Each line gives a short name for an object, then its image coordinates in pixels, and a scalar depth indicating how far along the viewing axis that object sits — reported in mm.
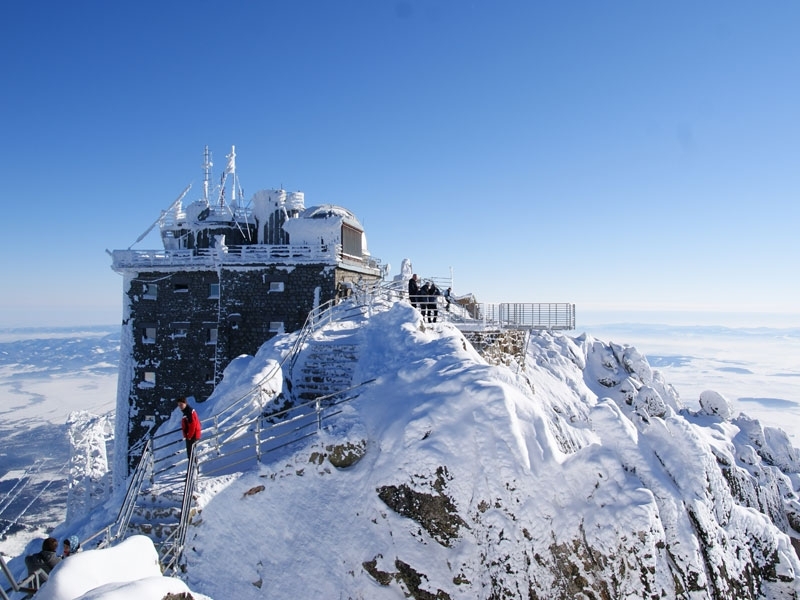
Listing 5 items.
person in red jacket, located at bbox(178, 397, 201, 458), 10703
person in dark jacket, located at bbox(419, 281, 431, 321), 19641
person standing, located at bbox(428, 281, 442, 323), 19594
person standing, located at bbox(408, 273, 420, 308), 20641
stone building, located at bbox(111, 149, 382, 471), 25844
